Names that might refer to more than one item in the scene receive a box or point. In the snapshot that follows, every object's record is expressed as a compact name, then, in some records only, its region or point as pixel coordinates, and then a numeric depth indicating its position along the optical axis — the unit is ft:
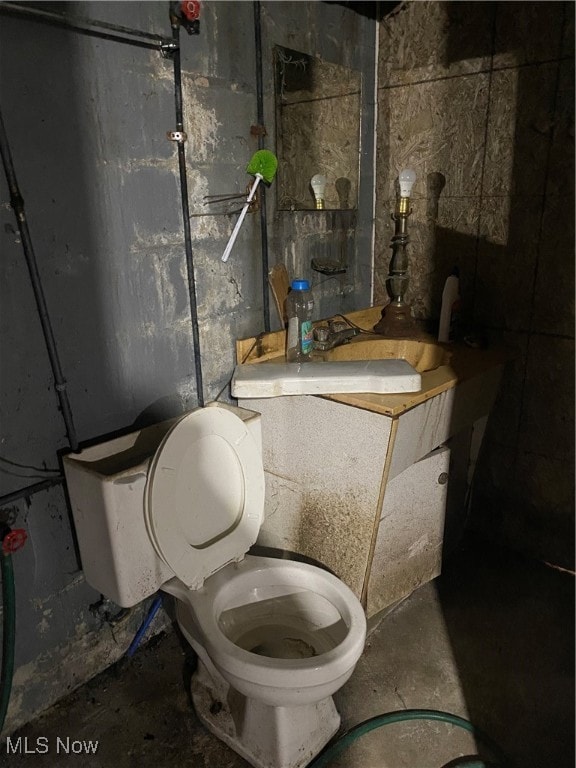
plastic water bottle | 5.76
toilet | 3.93
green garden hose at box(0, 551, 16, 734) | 4.09
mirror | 5.71
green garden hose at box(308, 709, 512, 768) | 4.31
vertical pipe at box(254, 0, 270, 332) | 5.24
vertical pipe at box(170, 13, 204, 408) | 4.56
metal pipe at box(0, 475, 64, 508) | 4.16
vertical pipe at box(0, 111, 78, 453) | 3.69
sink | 6.09
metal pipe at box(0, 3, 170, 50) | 3.61
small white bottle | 6.19
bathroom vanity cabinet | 4.82
